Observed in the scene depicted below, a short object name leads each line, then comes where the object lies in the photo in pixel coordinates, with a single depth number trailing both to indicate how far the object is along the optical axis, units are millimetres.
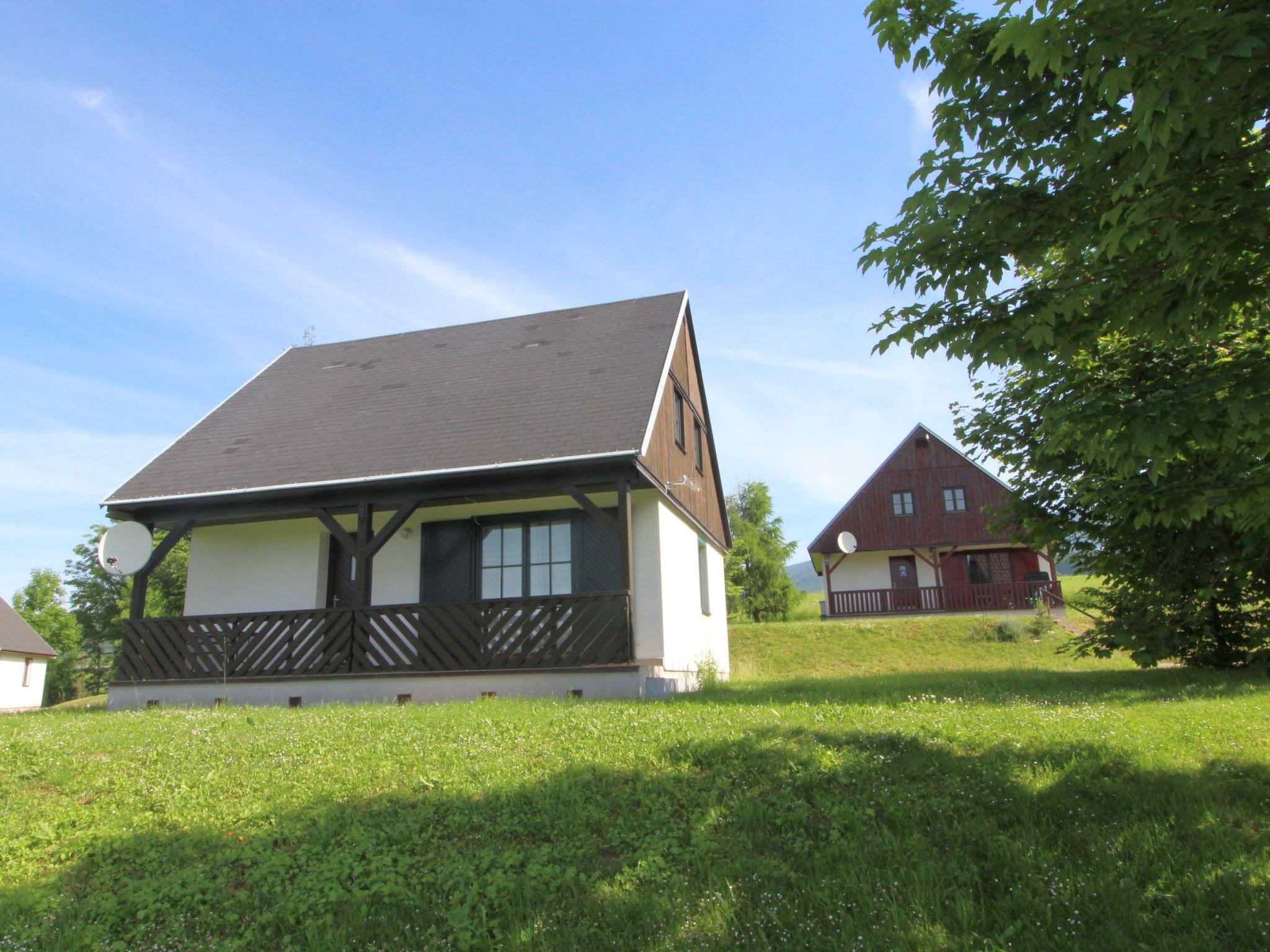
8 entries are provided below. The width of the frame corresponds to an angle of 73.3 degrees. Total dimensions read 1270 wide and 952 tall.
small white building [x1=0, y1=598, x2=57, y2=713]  39781
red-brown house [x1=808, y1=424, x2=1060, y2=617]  31062
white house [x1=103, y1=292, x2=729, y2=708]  11453
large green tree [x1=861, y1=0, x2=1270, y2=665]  3896
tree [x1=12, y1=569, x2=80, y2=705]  49406
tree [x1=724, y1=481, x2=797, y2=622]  38656
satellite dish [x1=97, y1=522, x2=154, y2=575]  12844
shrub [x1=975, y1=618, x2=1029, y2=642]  23828
